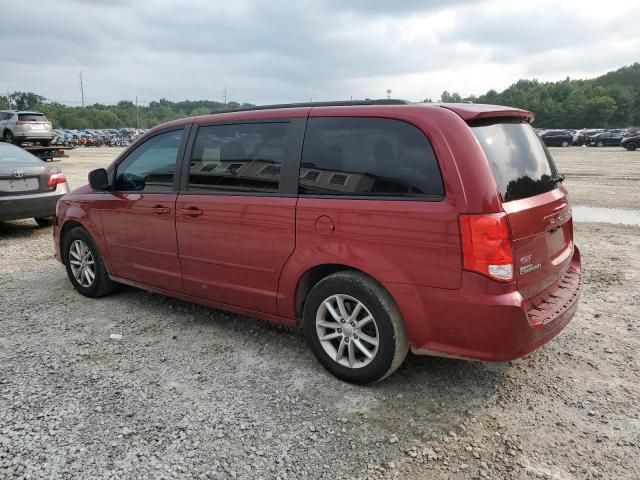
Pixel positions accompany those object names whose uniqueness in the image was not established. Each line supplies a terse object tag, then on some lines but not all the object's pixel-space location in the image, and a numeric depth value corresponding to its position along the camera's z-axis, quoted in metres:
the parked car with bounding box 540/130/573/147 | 44.38
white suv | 24.57
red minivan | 2.79
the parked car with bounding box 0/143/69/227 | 7.54
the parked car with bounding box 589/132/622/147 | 41.72
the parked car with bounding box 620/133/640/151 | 33.90
